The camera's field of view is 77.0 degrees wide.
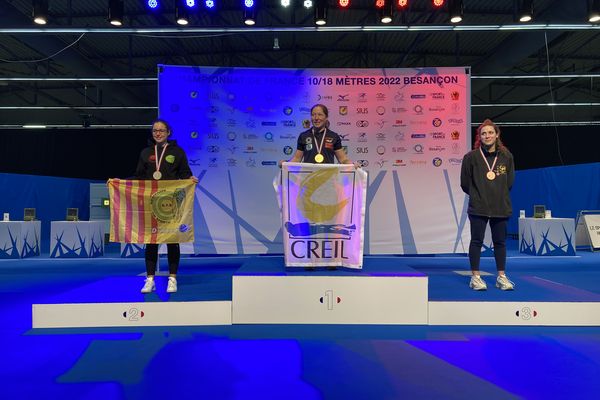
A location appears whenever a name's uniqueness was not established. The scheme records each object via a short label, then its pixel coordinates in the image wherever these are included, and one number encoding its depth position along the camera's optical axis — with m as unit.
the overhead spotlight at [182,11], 5.23
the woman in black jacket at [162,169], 3.36
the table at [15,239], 7.07
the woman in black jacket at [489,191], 3.31
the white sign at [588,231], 8.12
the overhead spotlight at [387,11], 5.17
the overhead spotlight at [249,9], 5.23
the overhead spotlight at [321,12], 5.24
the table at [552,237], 7.24
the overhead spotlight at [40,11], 5.20
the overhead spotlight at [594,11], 5.28
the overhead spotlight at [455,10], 5.24
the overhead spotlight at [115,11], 5.20
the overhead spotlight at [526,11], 5.28
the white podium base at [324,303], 3.10
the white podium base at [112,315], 3.06
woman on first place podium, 3.46
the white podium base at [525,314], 3.08
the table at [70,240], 7.22
